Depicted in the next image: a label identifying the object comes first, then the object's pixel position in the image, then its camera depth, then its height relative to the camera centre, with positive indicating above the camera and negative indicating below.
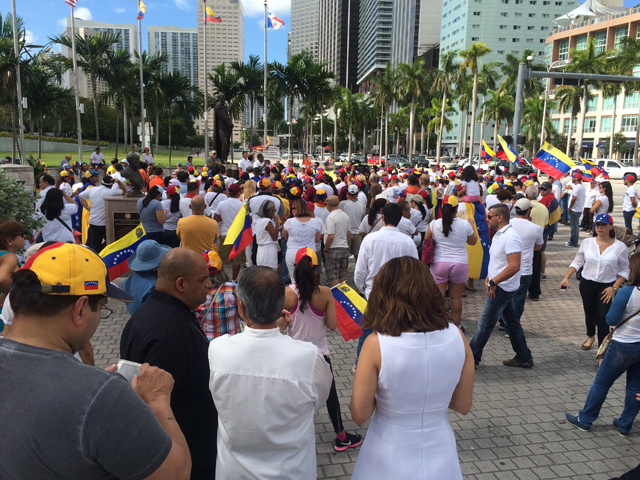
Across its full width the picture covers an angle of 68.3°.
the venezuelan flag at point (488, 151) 16.39 +0.68
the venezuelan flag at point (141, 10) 31.69 +10.33
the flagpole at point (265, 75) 32.16 +6.18
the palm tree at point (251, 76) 34.66 +6.63
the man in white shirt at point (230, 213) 8.86 -0.87
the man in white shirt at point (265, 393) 2.20 -1.06
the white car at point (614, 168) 40.53 +0.35
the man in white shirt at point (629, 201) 13.04 -0.79
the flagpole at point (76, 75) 29.41 +5.66
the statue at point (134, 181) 10.17 -0.35
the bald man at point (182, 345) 2.40 -0.92
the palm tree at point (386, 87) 63.91 +10.99
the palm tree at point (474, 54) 49.19 +12.13
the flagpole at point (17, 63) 23.14 +4.99
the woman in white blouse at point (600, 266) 5.68 -1.16
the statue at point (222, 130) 24.12 +1.93
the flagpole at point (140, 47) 32.85 +8.40
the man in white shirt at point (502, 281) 5.29 -1.26
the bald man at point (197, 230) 6.46 -0.87
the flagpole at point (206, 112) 32.33 +3.94
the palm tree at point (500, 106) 62.25 +8.55
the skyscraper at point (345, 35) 186.88 +52.38
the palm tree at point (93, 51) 38.19 +9.16
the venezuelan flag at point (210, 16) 30.91 +9.95
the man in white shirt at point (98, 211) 9.48 -0.95
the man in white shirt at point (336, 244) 7.62 -1.24
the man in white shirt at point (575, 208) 13.45 -1.05
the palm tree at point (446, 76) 58.03 +11.47
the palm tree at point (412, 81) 58.12 +10.78
